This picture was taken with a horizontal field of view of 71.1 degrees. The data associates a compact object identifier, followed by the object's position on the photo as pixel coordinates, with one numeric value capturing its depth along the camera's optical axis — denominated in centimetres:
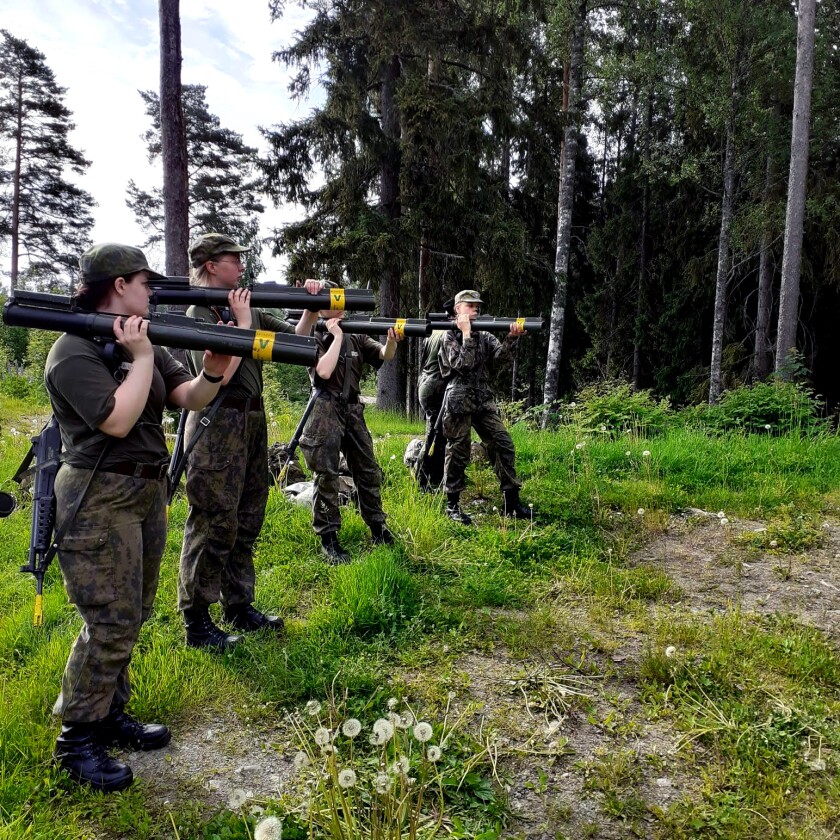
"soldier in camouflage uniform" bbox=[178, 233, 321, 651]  361
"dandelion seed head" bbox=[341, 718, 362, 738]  177
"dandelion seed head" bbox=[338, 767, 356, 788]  168
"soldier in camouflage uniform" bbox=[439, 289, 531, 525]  616
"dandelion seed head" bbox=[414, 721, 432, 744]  178
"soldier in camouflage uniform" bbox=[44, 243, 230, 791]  247
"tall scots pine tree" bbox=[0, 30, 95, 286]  2461
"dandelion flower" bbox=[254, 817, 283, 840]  154
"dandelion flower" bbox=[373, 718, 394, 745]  173
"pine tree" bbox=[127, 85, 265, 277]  2477
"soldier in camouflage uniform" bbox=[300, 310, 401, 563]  494
